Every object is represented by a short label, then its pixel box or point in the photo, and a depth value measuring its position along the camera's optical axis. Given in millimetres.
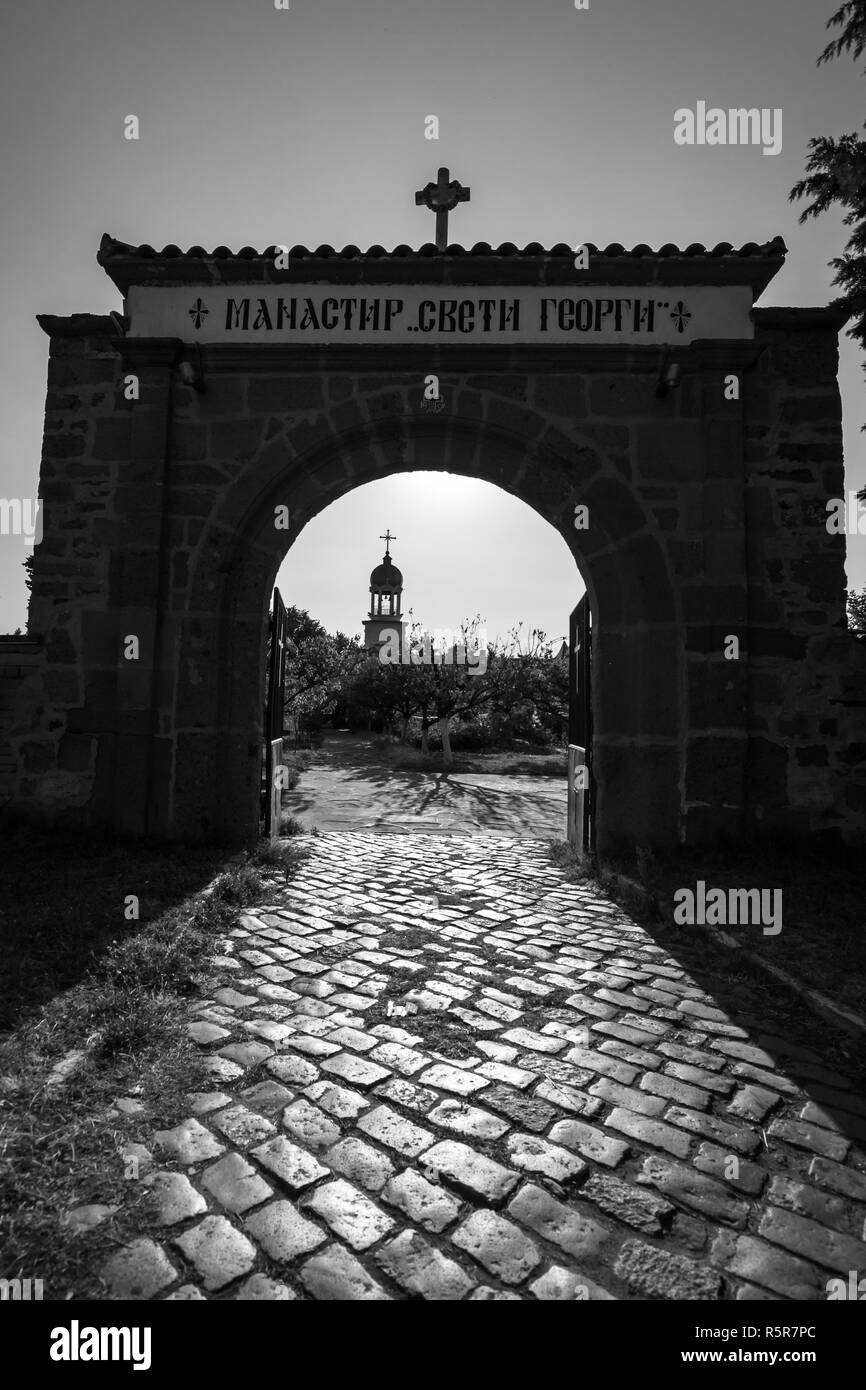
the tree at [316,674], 20141
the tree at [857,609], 28078
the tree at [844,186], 7535
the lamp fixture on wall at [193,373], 5750
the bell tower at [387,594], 33031
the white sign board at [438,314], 5863
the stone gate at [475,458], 5605
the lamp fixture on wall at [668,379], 5461
